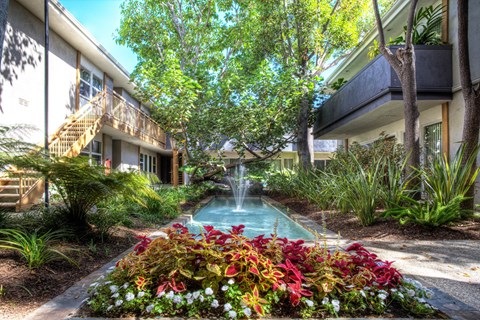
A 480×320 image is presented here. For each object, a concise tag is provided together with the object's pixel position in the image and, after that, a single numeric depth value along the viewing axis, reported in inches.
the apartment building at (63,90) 344.2
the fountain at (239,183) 637.1
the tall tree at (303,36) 536.7
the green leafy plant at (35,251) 115.5
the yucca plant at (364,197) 215.6
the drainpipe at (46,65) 249.3
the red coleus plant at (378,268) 92.7
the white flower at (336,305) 82.5
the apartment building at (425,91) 307.3
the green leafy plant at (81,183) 151.9
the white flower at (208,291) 83.5
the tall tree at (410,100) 241.0
